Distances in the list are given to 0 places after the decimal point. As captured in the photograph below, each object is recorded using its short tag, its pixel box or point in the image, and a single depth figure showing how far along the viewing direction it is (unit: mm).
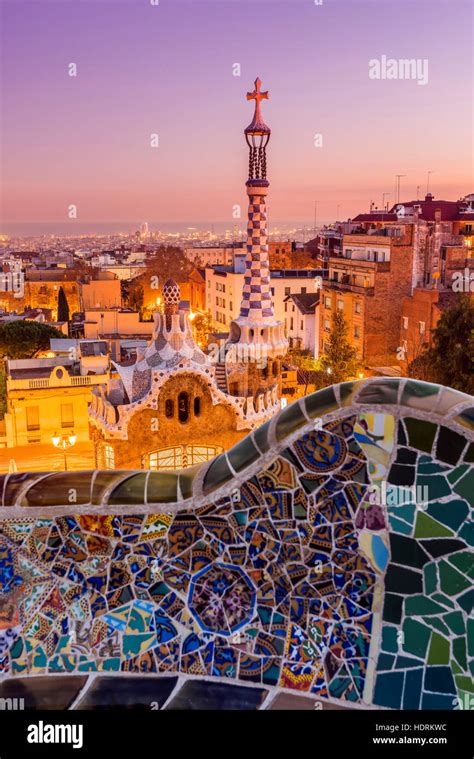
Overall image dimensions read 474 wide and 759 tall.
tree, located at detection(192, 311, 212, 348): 40681
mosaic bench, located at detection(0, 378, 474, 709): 3531
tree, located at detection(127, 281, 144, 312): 55312
